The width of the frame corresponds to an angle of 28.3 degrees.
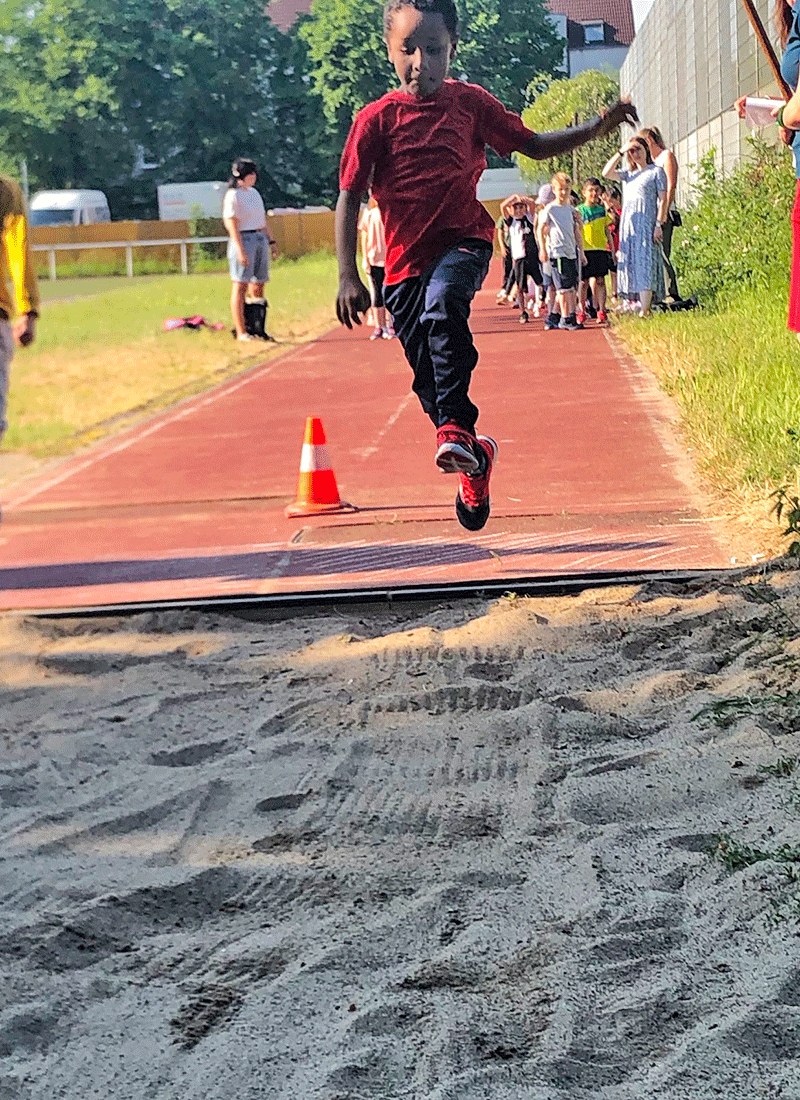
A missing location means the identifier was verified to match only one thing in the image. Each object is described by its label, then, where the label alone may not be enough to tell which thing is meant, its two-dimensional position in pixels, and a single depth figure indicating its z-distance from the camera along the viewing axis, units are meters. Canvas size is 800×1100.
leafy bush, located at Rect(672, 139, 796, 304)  15.70
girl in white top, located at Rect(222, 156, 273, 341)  17.05
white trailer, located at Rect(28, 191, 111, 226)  39.31
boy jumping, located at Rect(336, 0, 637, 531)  5.07
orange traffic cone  8.20
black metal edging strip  6.28
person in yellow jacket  6.97
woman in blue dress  14.06
